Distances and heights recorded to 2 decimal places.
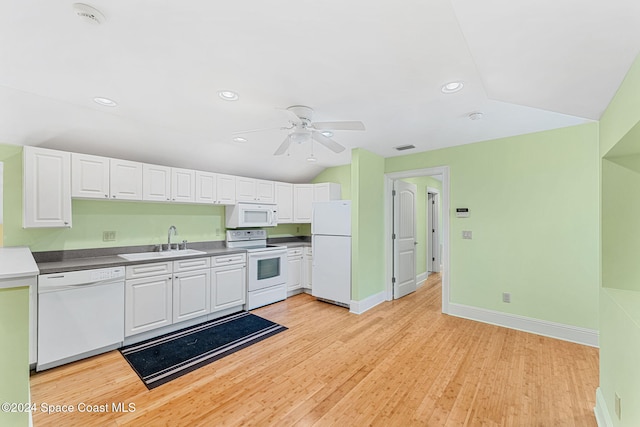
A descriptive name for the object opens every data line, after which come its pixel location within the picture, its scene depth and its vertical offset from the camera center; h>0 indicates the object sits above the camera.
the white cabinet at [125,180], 3.18 +0.43
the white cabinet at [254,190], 4.43 +0.43
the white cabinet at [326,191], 5.07 +0.46
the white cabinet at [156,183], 3.43 +0.42
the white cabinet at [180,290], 3.00 -0.96
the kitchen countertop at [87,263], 2.53 -0.52
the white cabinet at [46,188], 2.65 +0.27
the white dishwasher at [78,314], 2.45 -0.99
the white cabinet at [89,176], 2.92 +0.43
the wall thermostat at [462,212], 3.80 +0.04
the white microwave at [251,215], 4.37 +0.00
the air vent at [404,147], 3.95 +1.03
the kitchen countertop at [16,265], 1.30 -0.30
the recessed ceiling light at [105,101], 2.41 +1.05
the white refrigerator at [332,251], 4.18 -0.59
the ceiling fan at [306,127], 2.38 +0.82
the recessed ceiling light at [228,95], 2.31 +1.07
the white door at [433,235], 6.57 -0.49
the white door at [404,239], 4.69 -0.43
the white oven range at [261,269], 4.11 -0.87
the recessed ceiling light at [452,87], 2.11 +1.05
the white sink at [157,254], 3.28 -0.53
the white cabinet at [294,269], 4.81 -1.00
